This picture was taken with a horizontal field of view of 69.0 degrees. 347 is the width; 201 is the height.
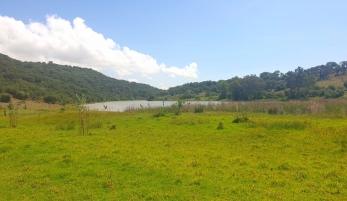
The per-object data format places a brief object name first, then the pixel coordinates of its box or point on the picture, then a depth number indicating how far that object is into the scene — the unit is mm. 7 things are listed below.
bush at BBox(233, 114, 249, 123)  24355
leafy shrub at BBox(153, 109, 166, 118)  34062
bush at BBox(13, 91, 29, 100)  77312
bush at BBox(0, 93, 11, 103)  67062
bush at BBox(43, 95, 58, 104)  83675
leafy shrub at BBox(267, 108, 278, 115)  33756
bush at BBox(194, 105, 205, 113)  39812
